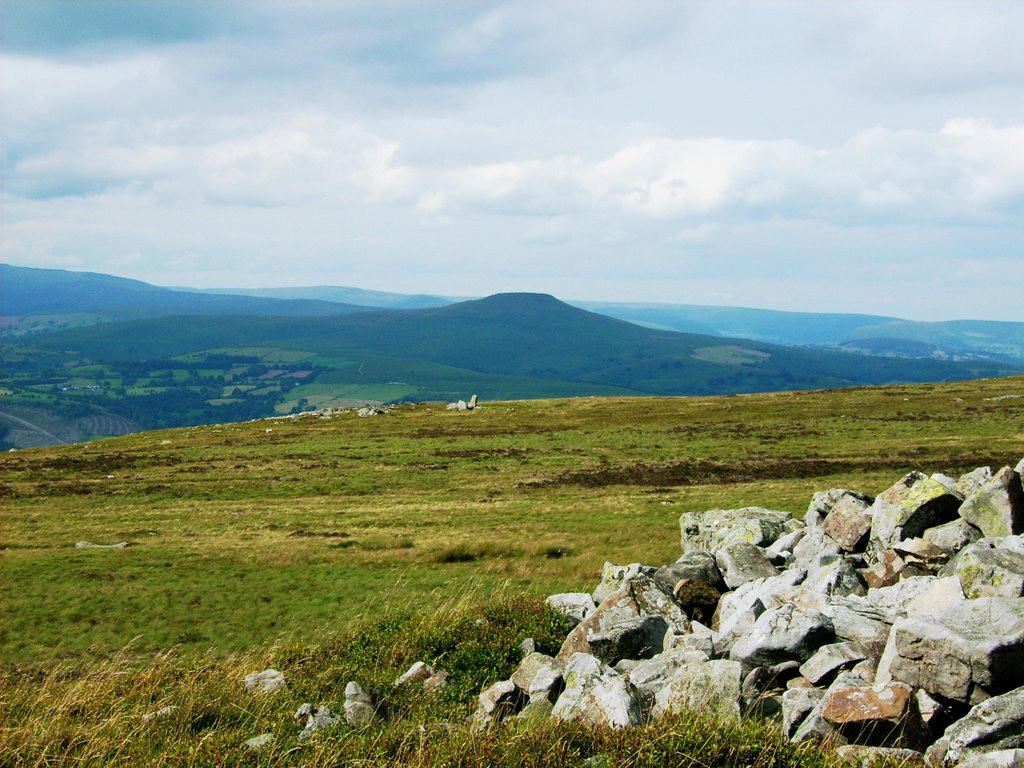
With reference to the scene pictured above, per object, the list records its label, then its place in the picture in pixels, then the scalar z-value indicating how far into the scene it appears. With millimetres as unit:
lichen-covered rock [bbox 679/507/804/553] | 22688
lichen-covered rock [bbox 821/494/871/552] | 19250
